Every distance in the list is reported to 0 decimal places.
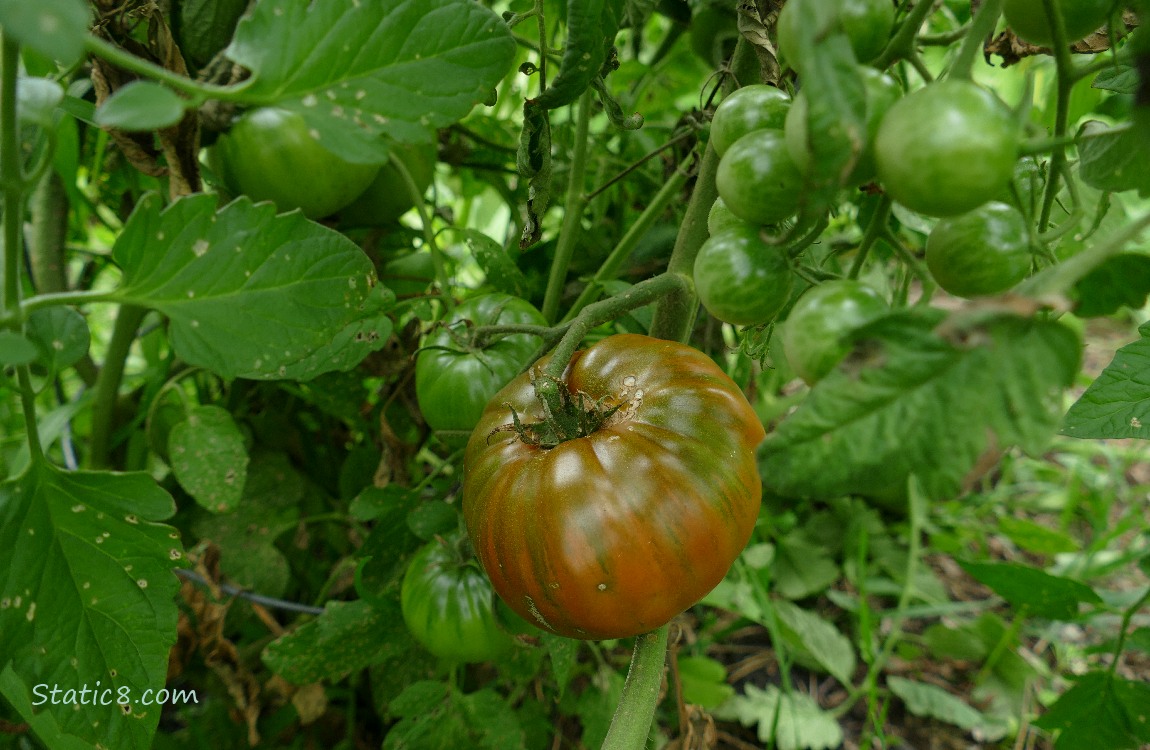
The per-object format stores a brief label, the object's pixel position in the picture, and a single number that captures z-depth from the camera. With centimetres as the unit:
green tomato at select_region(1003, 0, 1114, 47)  39
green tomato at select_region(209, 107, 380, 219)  70
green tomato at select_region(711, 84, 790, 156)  43
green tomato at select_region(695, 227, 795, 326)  40
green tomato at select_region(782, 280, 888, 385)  34
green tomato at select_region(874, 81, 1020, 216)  29
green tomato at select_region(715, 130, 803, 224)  37
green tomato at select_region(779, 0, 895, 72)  29
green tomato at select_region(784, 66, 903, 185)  32
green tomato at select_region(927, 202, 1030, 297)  36
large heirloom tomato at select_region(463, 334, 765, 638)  49
